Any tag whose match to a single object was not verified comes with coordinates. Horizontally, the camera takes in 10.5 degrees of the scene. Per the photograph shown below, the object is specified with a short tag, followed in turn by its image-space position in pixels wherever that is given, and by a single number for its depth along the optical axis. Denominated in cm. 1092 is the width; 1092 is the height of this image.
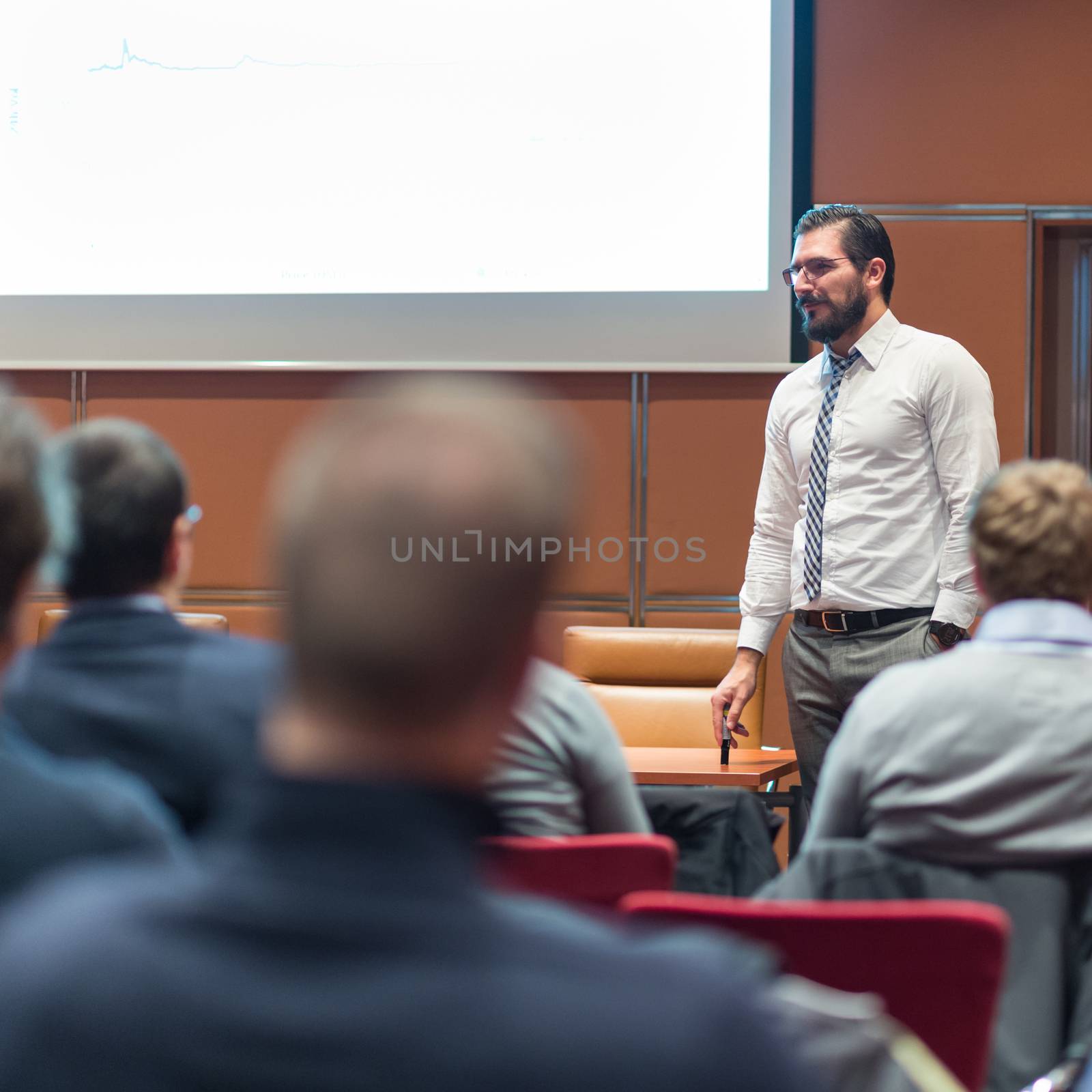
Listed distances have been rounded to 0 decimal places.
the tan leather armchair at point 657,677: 1097
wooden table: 1037
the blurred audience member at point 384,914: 309
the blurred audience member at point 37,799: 542
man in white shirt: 1067
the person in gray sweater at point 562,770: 971
